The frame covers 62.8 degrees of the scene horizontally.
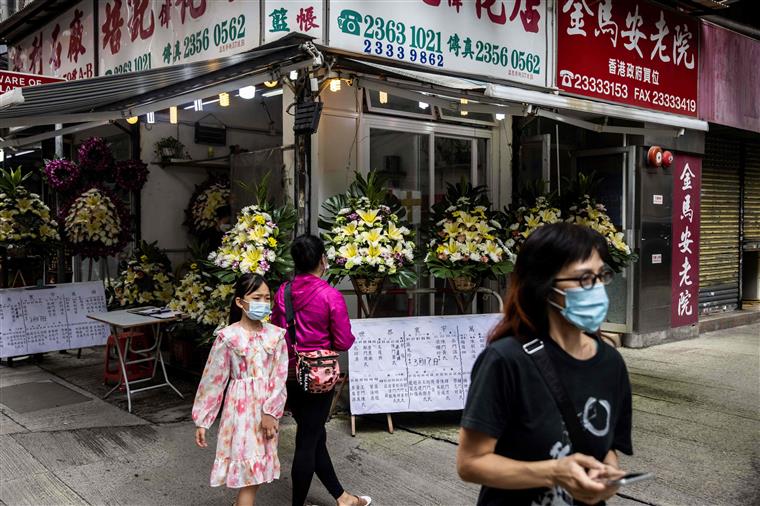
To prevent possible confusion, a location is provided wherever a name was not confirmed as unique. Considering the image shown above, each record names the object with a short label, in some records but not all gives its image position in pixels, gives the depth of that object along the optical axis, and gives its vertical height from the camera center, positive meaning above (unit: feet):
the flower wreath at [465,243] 18.79 -0.03
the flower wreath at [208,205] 30.01 +1.84
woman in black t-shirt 5.96 -1.43
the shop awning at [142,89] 16.17 +4.48
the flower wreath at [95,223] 27.86 +0.89
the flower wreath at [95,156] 29.43 +4.11
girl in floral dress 11.90 -2.98
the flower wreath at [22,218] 26.40 +1.09
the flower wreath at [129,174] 29.40 +3.28
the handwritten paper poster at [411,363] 18.28 -3.61
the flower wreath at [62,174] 29.53 +3.28
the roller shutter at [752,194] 39.96 +3.05
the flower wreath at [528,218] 20.89 +0.81
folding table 21.20 -3.41
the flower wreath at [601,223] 22.11 +0.69
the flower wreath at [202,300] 20.39 -2.04
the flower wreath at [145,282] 27.45 -1.73
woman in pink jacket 13.12 -1.89
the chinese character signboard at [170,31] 20.08 +8.15
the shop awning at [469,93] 17.21 +4.34
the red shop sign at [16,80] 22.13 +5.96
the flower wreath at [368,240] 17.89 +0.07
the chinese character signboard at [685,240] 32.19 +0.08
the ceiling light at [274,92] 24.06 +5.96
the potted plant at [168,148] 30.96 +4.71
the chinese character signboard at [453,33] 18.79 +6.95
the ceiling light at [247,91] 18.60 +4.69
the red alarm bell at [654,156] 30.14 +4.15
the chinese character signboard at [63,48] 31.35 +10.95
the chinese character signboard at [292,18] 18.12 +6.61
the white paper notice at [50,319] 26.58 -3.33
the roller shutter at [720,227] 37.27 +0.89
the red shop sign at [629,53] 25.27 +8.28
